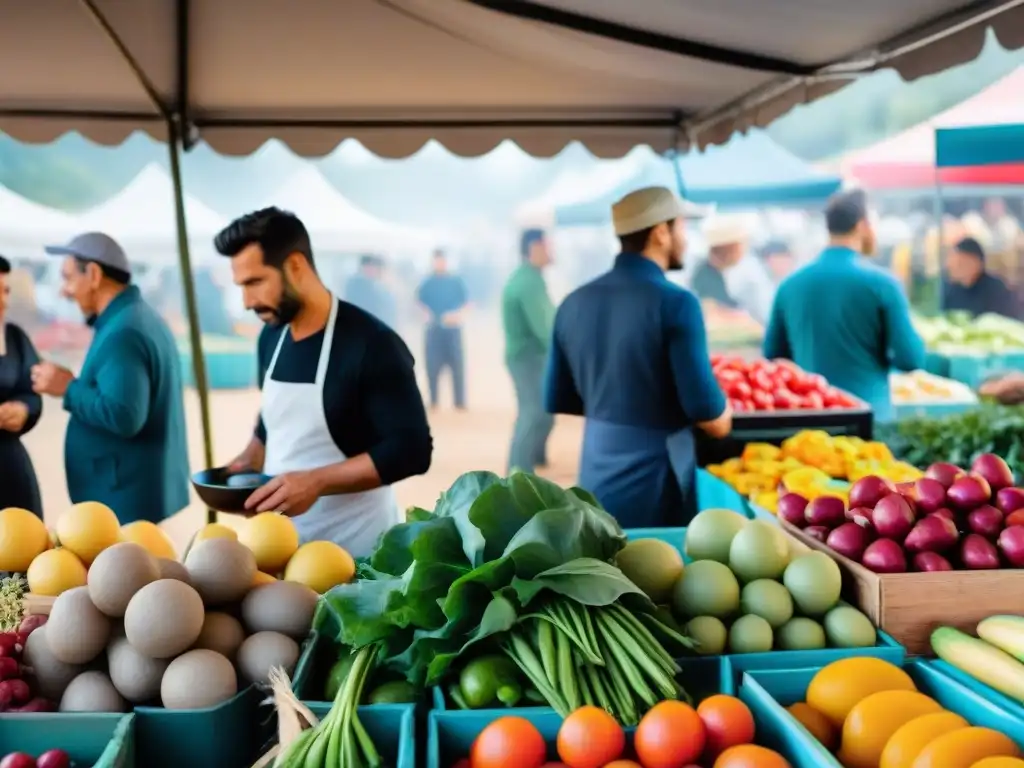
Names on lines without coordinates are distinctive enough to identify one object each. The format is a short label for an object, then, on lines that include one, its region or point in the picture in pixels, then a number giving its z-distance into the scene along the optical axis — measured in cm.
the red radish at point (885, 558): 179
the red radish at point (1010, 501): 191
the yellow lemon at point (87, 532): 186
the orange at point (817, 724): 139
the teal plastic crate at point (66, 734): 133
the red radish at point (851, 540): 188
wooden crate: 173
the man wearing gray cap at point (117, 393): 341
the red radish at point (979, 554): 179
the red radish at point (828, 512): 205
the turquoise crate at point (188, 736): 136
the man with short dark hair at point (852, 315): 433
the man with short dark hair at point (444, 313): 1118
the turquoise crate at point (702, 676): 156
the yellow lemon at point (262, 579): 167
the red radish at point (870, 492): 204
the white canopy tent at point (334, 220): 1393
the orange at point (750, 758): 119
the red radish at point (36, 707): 139
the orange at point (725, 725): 129
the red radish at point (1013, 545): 178
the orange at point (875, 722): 133
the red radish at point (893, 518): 186
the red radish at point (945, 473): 205
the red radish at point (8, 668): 143
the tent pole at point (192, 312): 464
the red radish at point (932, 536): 181
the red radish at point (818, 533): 202
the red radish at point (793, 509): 214
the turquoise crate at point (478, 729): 133
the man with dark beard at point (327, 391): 281
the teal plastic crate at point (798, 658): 157
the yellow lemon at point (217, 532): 204
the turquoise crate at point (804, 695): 127
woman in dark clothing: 369
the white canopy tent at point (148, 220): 1437
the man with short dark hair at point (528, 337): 733
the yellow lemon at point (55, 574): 175
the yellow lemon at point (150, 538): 199
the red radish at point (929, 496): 192
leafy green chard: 143
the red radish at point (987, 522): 186
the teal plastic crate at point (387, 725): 136
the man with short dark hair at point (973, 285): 620
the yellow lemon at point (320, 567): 185
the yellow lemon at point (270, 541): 192
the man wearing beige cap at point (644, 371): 325
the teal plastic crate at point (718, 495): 324
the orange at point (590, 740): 124
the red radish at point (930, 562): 178
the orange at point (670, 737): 124
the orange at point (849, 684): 141
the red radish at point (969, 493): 191
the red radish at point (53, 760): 124
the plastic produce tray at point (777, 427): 385
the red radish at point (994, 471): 201
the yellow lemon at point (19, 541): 186
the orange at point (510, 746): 125
